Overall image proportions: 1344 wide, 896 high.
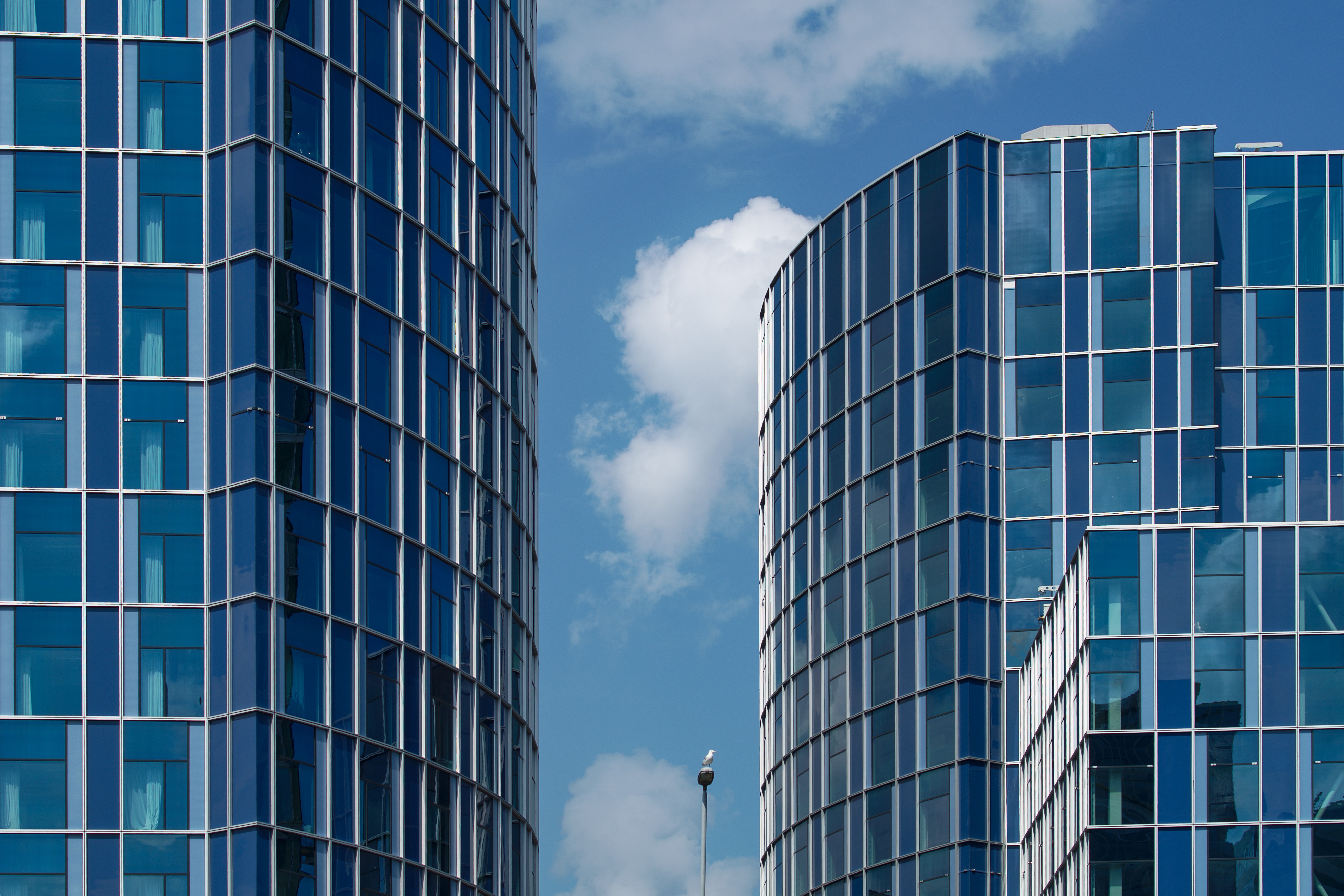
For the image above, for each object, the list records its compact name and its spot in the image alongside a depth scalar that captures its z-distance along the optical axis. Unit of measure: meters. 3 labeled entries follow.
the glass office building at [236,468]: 63.25
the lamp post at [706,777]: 74.50
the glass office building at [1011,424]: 89.88
